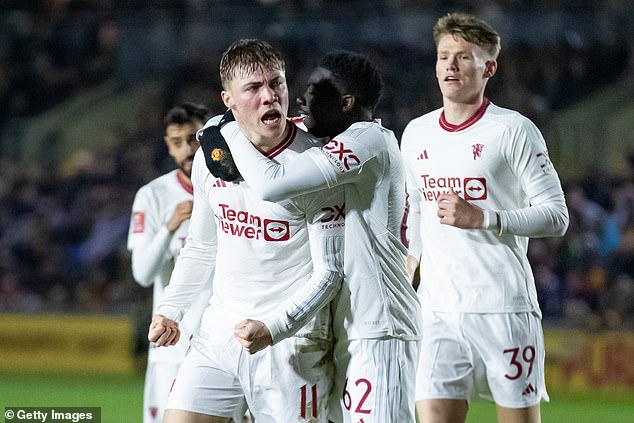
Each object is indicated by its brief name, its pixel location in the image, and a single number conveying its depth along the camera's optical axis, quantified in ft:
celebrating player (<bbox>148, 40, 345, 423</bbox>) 26.99
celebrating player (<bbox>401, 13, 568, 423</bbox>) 32.55
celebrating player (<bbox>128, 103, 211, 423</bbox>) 39.63
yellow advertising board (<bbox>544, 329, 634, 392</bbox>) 71.46
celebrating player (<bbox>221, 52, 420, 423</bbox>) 26.63
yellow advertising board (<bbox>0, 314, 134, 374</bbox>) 80.02
